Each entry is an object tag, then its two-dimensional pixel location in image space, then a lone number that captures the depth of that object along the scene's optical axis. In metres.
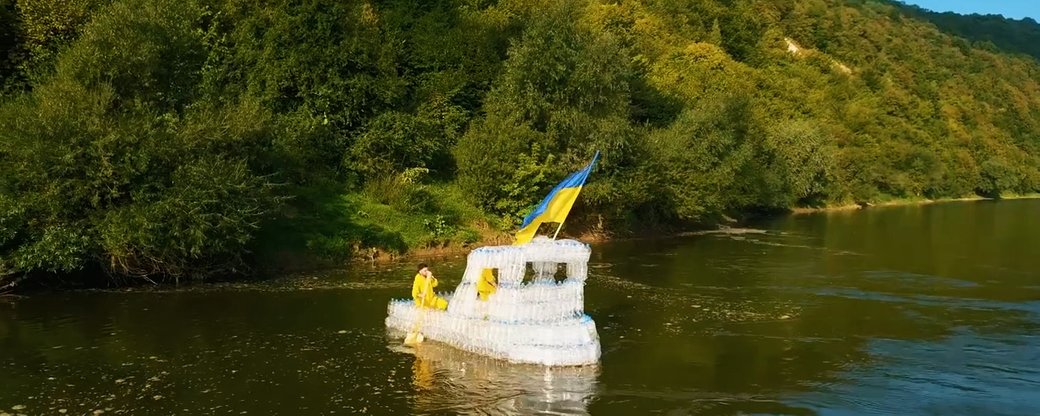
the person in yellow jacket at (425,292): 22.50
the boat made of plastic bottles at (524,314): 19.69
